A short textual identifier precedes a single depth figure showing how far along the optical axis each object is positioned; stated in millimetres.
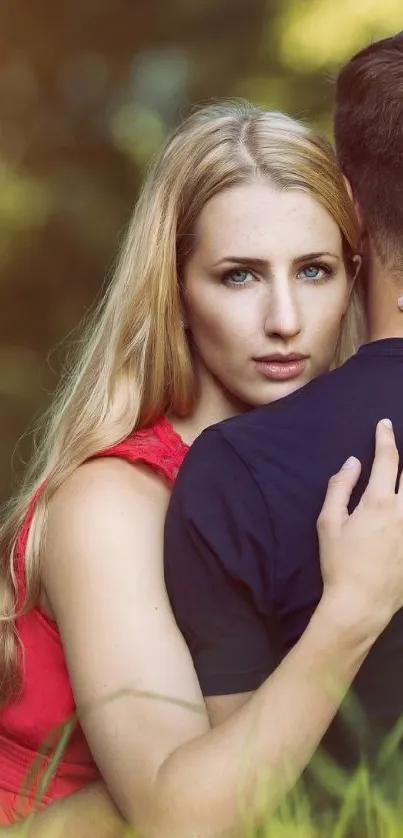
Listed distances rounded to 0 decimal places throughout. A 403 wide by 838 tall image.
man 2075
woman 2092
